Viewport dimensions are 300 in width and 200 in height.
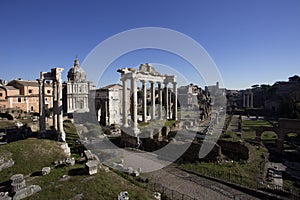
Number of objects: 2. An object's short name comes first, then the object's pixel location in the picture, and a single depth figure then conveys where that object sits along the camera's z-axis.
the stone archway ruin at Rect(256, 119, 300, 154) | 21.77
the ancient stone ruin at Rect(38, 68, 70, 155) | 18.25
